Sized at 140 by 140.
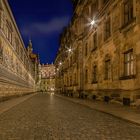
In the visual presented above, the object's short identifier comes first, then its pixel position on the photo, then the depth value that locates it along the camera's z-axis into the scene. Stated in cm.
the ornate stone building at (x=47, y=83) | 18342
